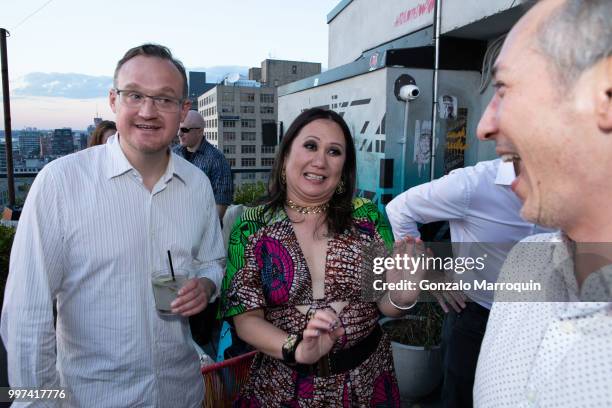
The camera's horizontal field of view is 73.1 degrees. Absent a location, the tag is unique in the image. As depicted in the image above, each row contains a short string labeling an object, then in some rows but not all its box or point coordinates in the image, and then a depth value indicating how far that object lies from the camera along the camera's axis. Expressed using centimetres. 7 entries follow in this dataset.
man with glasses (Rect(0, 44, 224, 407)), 139
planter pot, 304
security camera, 456
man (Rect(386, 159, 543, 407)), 202
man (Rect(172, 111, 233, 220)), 472
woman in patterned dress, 161
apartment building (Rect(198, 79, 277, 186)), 7894
